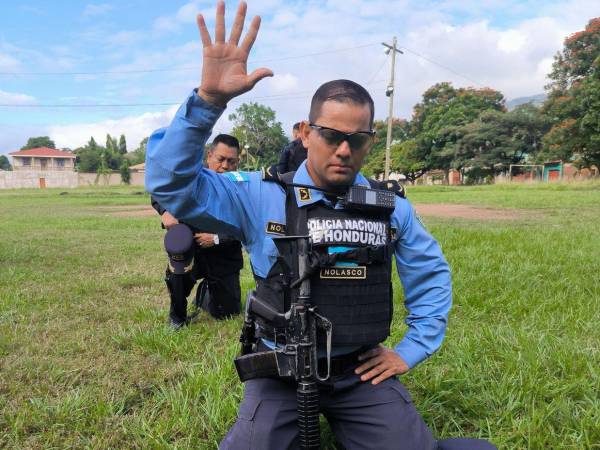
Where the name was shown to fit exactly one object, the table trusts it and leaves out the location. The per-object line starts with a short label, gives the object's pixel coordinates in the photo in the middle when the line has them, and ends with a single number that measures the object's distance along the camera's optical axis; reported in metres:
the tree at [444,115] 52.03
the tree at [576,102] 30.59
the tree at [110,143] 75.67
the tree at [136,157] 84.05
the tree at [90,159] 74.56
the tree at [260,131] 70.06
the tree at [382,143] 57.94
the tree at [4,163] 121.98
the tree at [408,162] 55.84
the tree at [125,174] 58.97
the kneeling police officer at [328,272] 1.84
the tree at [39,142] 109.30
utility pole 30.53
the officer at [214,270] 3.95
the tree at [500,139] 45.88
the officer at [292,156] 3.77
